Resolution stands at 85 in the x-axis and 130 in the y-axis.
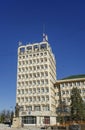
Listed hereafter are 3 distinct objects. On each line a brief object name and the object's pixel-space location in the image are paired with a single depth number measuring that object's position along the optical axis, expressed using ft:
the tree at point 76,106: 122.68
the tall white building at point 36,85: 143.27
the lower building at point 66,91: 150.33
